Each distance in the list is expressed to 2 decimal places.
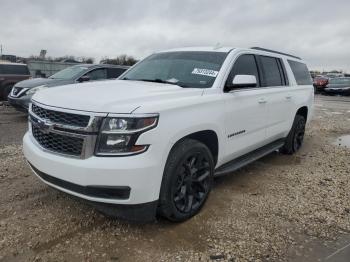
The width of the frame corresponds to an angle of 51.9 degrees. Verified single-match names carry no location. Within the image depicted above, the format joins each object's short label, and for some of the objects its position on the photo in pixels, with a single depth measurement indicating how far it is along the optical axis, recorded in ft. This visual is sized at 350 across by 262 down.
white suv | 9.78
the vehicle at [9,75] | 45.65
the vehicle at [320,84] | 93.38
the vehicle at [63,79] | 31.22
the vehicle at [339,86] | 85.19
